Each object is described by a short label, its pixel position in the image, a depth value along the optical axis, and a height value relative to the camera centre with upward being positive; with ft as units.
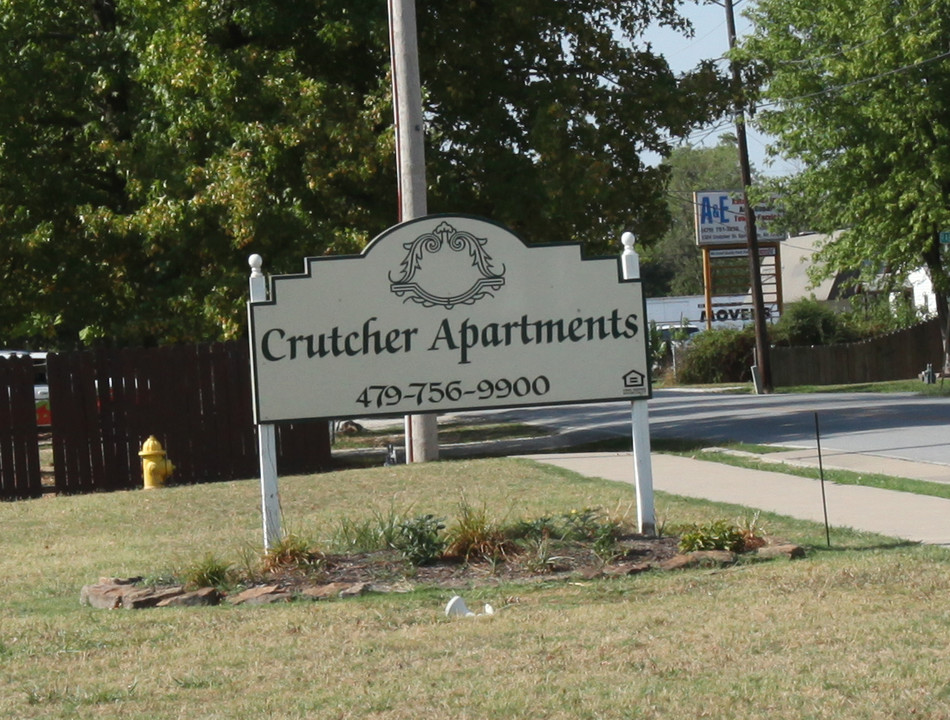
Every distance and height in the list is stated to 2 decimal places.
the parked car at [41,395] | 173.78 +1.63
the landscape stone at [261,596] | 54.24 -4.04
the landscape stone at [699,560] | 57.72 -4.11
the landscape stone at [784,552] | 58.70 -4.11
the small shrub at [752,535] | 60.34 -3.86
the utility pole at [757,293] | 229.25 +6.91
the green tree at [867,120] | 194.90 +18.77
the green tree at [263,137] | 122.42 +12.89
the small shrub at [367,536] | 62.39 -3.37
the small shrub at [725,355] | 285.64 +1.95
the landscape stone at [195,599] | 54.44 -4.01
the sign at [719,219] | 326.85 +19.35
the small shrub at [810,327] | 287.07 +4.45
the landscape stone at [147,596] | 54.44 -3.91
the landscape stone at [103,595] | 55.21 -3.89
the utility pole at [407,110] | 111.04 +12.29
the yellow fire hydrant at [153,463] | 113.80 -2.35
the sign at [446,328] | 64.64 +1.57
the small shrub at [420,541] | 59.47 -3.42
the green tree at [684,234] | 622.13 +35.37
